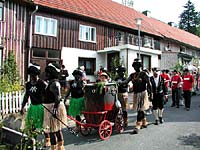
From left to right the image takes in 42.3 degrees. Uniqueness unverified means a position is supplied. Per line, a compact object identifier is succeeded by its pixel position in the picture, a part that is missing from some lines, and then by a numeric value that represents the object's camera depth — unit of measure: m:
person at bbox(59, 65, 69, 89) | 13.61
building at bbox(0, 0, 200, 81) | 16.05
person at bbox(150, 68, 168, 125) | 8.71
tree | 65.44
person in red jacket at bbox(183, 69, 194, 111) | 11.84
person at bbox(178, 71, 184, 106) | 12.93
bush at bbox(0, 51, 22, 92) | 14.53
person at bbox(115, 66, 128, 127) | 8.00
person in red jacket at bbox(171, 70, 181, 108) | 12.91
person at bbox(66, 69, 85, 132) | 7.29
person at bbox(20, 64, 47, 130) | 5.69
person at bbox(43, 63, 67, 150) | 5.32
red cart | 6.80
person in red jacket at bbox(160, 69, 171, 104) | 13.14
